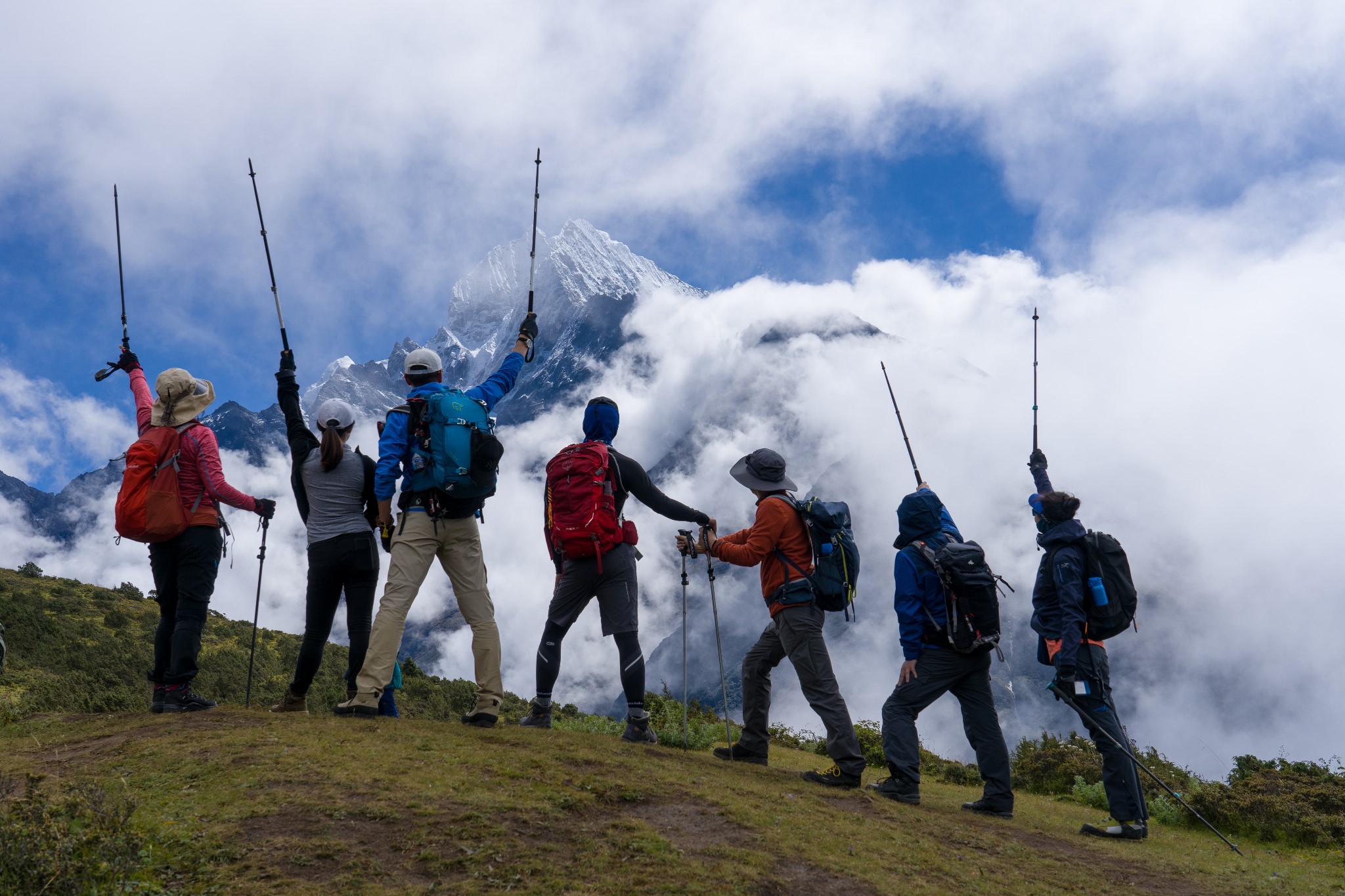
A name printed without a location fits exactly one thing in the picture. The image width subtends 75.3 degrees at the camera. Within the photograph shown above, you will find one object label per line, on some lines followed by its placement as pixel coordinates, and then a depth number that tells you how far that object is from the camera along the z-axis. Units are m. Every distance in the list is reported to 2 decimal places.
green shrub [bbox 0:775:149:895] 3.31
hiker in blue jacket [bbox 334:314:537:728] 6.69
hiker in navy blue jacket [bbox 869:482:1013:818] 6.69
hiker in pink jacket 6.76
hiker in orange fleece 6.72
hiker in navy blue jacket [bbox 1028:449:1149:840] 6.49
